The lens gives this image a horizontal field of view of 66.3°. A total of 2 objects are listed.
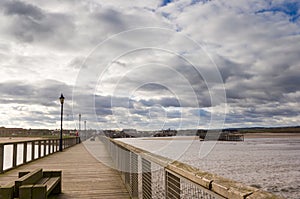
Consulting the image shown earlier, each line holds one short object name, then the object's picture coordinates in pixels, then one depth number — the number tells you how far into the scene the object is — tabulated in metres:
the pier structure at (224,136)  85.37
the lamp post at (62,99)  16.06
